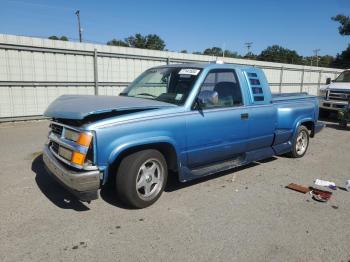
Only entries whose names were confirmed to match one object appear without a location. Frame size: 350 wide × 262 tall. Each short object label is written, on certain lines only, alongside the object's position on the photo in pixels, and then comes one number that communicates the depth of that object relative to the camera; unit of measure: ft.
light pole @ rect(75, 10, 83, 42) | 153.02
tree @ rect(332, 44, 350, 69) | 142.00
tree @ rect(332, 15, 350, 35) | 124.77
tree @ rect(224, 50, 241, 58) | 278.13
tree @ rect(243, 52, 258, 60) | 273.58
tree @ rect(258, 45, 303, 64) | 320.91
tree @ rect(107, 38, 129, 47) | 249.22
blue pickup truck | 11.40
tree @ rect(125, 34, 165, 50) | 277.64
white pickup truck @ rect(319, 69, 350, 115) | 38.38
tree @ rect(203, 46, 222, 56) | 289.37
